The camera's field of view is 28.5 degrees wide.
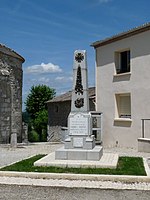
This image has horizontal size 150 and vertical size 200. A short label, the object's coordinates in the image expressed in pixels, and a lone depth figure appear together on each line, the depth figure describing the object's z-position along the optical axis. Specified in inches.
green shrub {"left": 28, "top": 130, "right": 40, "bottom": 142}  1320.7
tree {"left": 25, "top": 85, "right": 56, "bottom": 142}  1617.9
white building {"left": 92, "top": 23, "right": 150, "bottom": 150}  600.4
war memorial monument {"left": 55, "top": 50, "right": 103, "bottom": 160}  378.0
